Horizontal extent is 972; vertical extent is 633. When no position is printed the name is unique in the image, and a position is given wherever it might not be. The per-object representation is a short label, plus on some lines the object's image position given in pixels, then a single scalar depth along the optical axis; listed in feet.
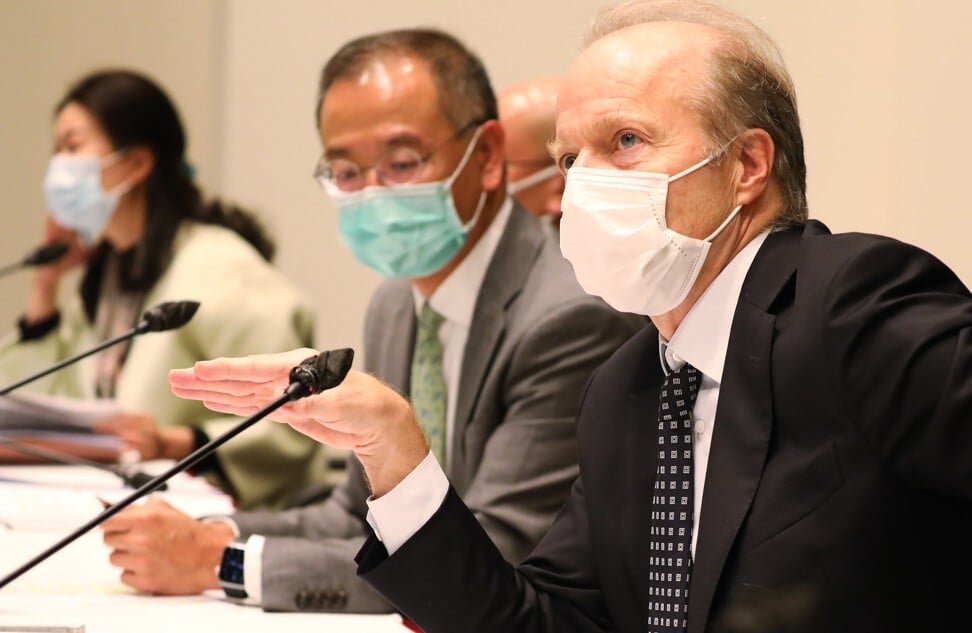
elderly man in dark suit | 9.98
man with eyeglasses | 11.28
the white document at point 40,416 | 13.17
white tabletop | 10.76
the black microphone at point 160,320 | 11.36
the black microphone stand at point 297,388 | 9.97
